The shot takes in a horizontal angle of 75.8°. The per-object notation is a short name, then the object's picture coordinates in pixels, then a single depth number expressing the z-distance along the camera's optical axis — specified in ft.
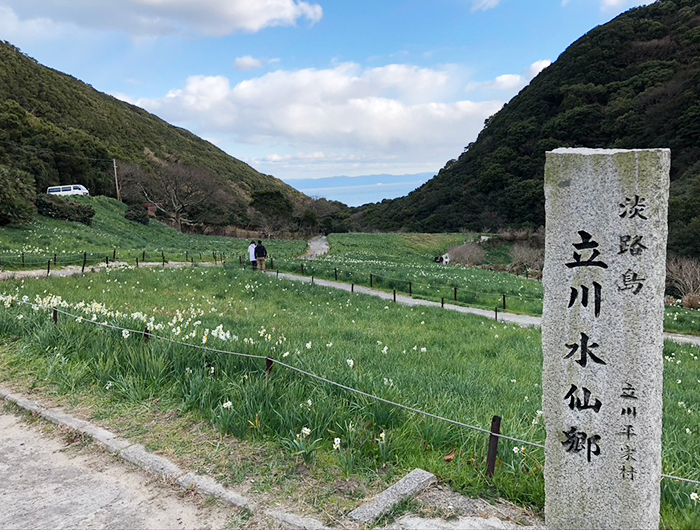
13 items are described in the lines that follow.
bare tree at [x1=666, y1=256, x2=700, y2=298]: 68.64
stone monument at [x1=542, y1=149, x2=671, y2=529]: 9.32
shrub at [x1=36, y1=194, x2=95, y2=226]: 100.73
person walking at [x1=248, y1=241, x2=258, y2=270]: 75.12
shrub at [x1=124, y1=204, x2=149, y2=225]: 135.54
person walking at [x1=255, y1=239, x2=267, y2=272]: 71.50
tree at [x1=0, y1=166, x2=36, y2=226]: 78.12
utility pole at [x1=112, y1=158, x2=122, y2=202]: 162.30
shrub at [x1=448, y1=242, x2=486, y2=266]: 129.58
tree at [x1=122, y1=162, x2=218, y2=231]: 174.29
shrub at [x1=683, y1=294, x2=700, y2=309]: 62.44
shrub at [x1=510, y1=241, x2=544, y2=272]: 104.17
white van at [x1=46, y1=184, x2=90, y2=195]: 132.05
